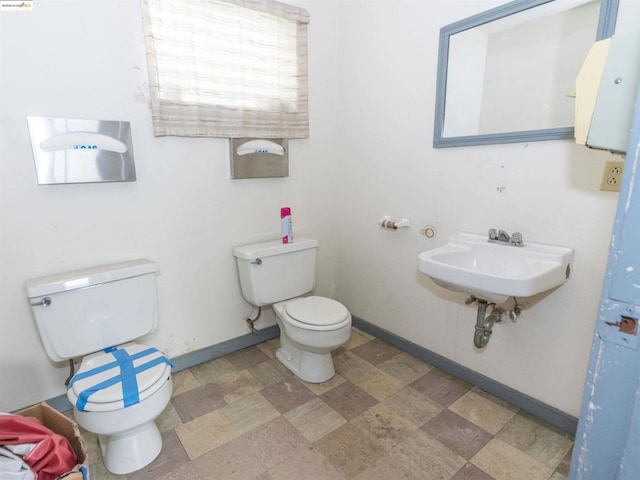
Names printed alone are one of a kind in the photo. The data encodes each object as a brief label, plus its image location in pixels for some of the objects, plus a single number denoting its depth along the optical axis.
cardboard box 1.09
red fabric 1.04
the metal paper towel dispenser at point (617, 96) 0.74
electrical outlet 1.25
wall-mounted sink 1.25
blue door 0.70
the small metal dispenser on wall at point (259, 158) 1.94
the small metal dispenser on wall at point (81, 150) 1.43
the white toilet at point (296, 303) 1.78
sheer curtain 1.64
